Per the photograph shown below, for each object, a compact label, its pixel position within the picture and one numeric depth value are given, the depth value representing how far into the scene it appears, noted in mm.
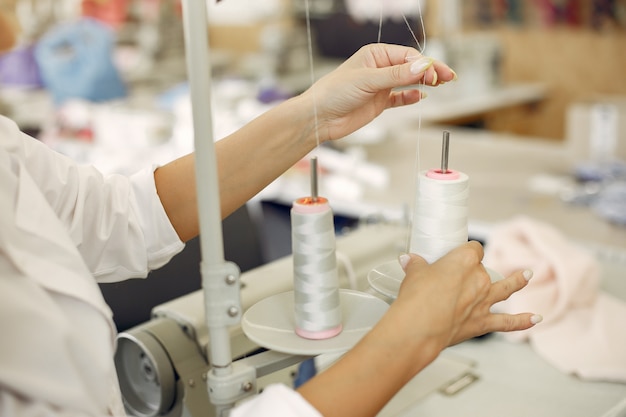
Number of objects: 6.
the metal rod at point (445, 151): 935
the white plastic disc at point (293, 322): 894
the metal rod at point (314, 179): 919
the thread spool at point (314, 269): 911
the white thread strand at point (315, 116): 1049
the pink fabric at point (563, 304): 1306
